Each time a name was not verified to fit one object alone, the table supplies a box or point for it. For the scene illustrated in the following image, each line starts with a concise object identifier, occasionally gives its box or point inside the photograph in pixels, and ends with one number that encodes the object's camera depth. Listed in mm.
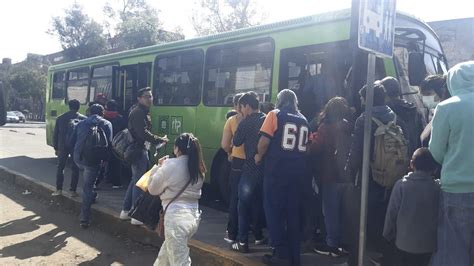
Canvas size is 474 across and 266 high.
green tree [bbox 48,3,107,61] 43594
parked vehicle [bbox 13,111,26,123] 51844
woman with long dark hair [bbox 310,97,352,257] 4473
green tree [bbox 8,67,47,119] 52812
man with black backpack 6633
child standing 3303
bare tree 35375
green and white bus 5898
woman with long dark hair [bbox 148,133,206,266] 3963
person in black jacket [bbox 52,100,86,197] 7930
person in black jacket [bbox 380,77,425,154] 4352
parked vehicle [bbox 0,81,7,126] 4867
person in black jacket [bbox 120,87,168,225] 6328
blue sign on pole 3404
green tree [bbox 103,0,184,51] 36781
